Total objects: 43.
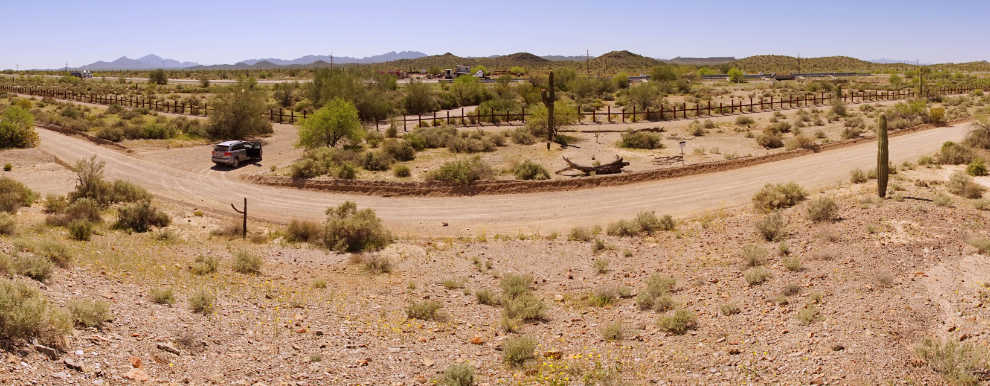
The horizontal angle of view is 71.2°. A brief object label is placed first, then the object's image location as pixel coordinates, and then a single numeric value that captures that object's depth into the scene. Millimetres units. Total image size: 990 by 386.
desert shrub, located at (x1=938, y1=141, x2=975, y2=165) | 29688
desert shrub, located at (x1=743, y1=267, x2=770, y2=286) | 15141
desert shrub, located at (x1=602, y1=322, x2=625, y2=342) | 12477
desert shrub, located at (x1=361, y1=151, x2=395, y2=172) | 32531
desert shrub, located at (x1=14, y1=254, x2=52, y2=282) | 12340
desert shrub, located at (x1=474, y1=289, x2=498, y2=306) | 15042
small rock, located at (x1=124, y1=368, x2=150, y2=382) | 9453
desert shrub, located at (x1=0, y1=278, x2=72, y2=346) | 9250
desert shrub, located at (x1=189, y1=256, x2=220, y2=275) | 15914
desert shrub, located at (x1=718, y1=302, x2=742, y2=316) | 13422
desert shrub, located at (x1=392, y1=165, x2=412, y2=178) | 30906
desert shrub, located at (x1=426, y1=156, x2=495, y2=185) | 29172
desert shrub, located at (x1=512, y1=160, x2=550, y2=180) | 29953
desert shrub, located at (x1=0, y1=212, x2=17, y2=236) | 16805
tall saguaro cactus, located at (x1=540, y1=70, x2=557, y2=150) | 39906
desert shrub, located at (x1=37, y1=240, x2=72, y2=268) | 13867
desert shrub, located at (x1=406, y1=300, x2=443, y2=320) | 13794
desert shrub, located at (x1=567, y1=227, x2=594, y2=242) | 21262
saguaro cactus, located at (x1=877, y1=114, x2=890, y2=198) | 21781
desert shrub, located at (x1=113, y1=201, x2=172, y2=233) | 21234
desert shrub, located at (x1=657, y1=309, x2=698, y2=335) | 12617
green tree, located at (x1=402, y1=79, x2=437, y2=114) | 61781
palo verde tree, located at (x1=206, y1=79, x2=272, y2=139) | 44688
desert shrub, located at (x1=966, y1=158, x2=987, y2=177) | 26906
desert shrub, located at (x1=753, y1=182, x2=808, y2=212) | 23156
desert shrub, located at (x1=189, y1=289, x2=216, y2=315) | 12953
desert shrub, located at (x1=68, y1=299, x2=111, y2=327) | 10648
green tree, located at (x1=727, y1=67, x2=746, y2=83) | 100681
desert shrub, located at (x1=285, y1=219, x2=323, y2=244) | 21016
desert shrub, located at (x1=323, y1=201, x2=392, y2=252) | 20156
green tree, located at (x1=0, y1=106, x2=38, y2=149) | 36906
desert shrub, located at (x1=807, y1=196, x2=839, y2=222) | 19594
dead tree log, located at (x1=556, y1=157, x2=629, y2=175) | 30547
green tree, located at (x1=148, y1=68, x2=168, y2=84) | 109188
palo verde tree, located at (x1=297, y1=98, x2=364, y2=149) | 37531
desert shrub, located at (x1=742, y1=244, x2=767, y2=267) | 16562
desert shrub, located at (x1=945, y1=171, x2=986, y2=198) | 22484
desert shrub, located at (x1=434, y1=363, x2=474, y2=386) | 10352
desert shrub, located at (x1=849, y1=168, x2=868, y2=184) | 26562
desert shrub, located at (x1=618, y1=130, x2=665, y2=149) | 37875
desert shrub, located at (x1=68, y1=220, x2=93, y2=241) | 18469
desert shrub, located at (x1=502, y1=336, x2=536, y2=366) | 11438
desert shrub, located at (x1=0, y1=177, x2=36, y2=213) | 21703
